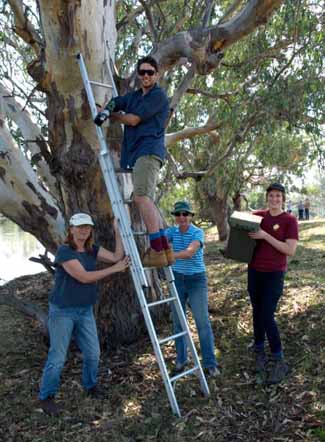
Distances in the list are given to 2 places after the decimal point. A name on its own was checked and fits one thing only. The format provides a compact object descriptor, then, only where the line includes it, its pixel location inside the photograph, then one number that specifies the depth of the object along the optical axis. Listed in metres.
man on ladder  3.56
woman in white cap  3.64
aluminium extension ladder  3.55
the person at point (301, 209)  27.30
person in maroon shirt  3.92
